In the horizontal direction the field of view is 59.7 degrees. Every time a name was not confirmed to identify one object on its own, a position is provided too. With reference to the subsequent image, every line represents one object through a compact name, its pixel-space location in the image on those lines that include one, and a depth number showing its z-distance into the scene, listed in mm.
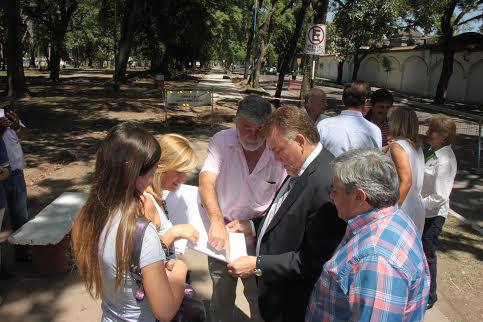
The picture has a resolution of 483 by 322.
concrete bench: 3605
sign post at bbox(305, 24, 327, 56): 8195
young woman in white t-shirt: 1572
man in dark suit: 1930
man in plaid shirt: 1424
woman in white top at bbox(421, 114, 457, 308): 3461
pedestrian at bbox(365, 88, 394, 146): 4147
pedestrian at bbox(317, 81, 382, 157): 3316
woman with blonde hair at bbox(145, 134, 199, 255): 2127
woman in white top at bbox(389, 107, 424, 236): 2867
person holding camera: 3686
